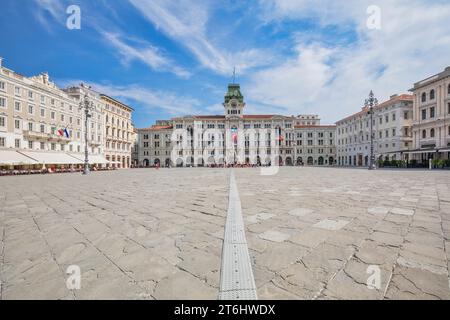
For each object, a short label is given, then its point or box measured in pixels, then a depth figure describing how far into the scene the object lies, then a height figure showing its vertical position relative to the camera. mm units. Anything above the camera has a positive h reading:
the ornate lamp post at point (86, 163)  26281 -432
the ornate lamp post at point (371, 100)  28766 +7831
